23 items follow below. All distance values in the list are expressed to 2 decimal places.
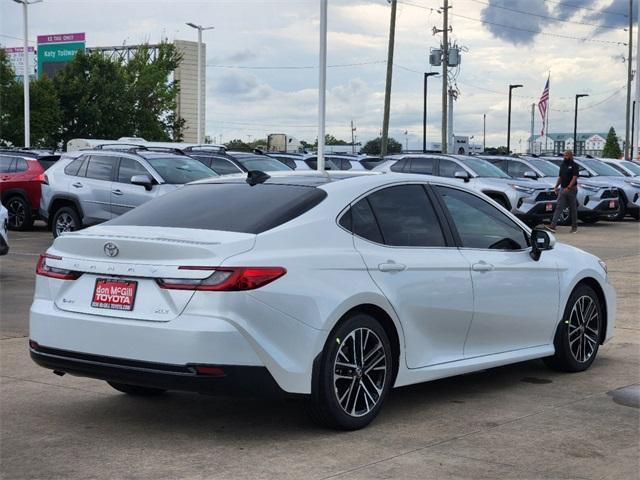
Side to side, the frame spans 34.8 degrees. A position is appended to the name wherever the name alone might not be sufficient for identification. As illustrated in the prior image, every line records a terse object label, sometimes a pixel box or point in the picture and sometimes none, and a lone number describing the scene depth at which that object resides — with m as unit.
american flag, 56.88
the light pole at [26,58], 44.62
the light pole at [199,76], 52.60
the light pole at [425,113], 63.40
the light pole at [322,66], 27.66
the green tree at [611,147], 112.65
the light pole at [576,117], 81.81
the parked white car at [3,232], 12.62
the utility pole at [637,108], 48.59
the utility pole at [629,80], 60.53
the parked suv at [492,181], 23.47
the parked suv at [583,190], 26.54
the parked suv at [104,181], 18.39
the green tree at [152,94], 62.59
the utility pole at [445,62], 48.47
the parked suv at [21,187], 22.39
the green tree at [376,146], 110.50
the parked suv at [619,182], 28.47
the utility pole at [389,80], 43.31
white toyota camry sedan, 5.38
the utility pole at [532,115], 114.04
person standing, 23.97
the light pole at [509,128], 76.65
